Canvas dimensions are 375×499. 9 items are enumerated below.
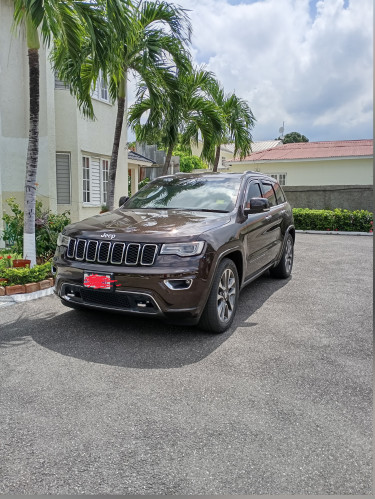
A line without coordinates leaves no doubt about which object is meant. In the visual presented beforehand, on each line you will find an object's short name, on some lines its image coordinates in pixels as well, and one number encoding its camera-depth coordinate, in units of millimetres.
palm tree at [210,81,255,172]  14852
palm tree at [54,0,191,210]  8438
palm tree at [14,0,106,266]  6311
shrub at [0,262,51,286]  6488
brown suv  4359
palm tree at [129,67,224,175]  10125
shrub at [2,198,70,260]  7906
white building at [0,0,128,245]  10203
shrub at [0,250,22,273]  7078
